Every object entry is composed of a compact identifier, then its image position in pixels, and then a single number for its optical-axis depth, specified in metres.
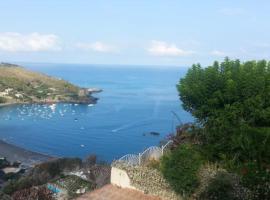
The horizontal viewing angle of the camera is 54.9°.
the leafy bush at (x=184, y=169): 6.40
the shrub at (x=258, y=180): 6.03
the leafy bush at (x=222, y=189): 6.16
